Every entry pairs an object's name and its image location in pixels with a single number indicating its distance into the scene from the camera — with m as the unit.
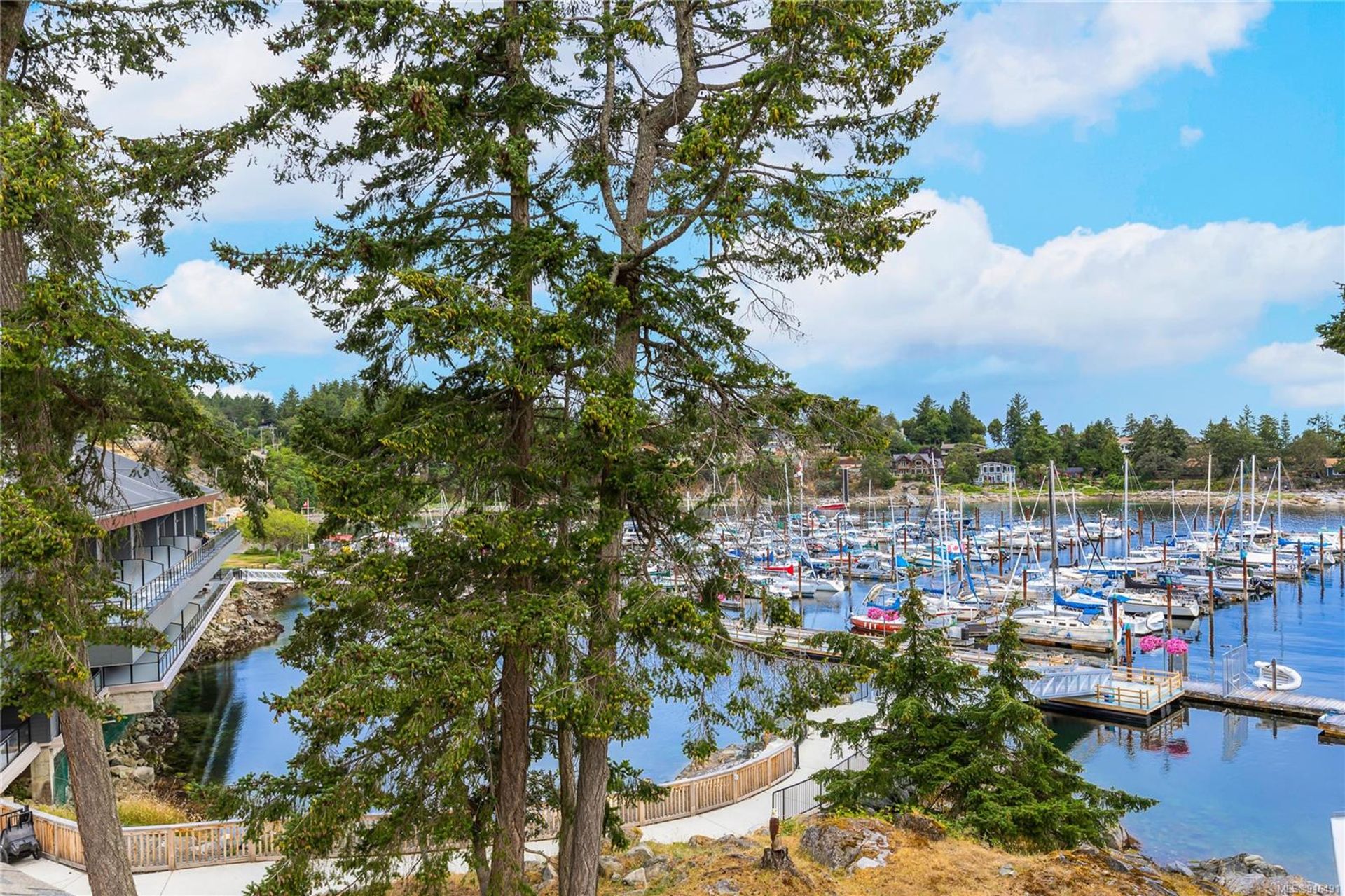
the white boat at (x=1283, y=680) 31.86
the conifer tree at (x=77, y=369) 7.12
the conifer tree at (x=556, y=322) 7.63
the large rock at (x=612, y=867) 12.91
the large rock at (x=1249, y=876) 13.06
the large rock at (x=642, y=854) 13.40
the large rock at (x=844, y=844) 12.09
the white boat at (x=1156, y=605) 46.31
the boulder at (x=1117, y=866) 11.41
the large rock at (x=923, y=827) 12.54
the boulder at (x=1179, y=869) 13.87
